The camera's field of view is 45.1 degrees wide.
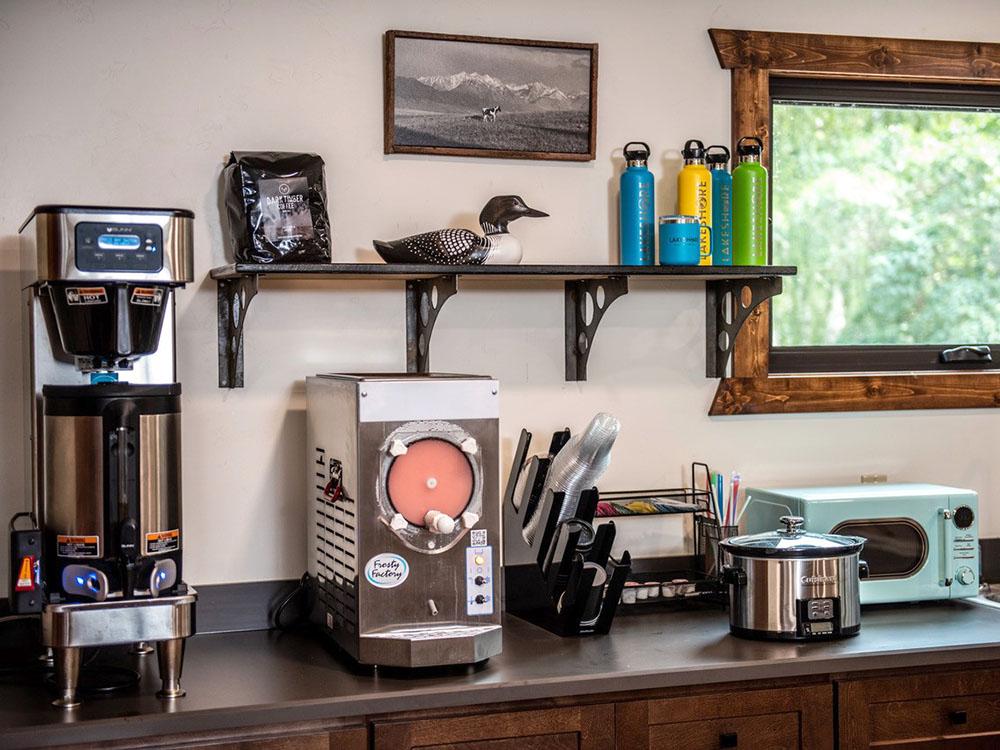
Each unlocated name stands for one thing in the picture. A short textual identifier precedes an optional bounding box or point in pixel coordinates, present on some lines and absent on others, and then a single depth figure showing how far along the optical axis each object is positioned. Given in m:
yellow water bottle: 2.83
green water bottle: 2.85
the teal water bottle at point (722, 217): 2.84
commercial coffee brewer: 2.06
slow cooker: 2.46
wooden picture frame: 2.72
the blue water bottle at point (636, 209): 2.82
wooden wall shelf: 2.49
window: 3.09
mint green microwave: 2.73
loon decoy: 2.52
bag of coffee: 2.49
